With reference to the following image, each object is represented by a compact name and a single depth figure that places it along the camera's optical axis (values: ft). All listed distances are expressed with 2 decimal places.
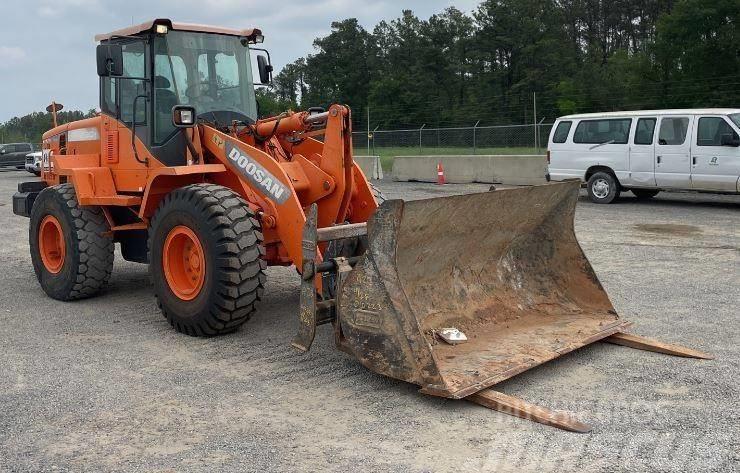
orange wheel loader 16.05
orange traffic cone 70.90
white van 45.17
